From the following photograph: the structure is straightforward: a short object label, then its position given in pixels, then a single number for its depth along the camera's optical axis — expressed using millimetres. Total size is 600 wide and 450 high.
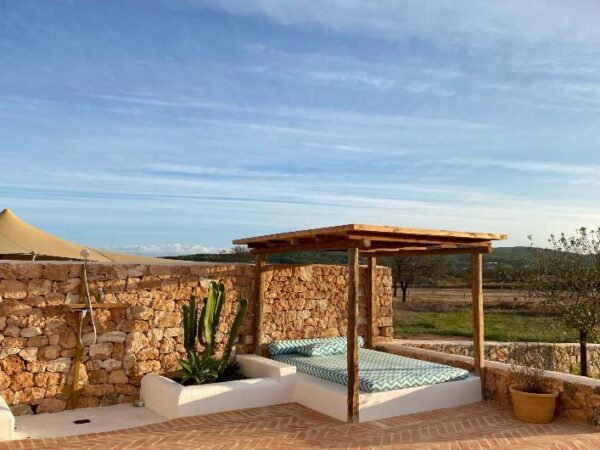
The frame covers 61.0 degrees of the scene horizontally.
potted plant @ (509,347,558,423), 7590
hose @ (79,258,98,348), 8125
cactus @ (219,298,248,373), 9003
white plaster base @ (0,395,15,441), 6426
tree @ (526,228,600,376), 12492
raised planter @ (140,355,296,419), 7719
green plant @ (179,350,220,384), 8336
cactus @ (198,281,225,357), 8719
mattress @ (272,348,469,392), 7992
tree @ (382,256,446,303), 31281
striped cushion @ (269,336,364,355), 10000
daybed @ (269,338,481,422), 7785
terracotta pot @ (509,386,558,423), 7574
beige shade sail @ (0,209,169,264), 10134
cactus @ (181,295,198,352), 8648
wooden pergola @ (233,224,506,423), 7539
